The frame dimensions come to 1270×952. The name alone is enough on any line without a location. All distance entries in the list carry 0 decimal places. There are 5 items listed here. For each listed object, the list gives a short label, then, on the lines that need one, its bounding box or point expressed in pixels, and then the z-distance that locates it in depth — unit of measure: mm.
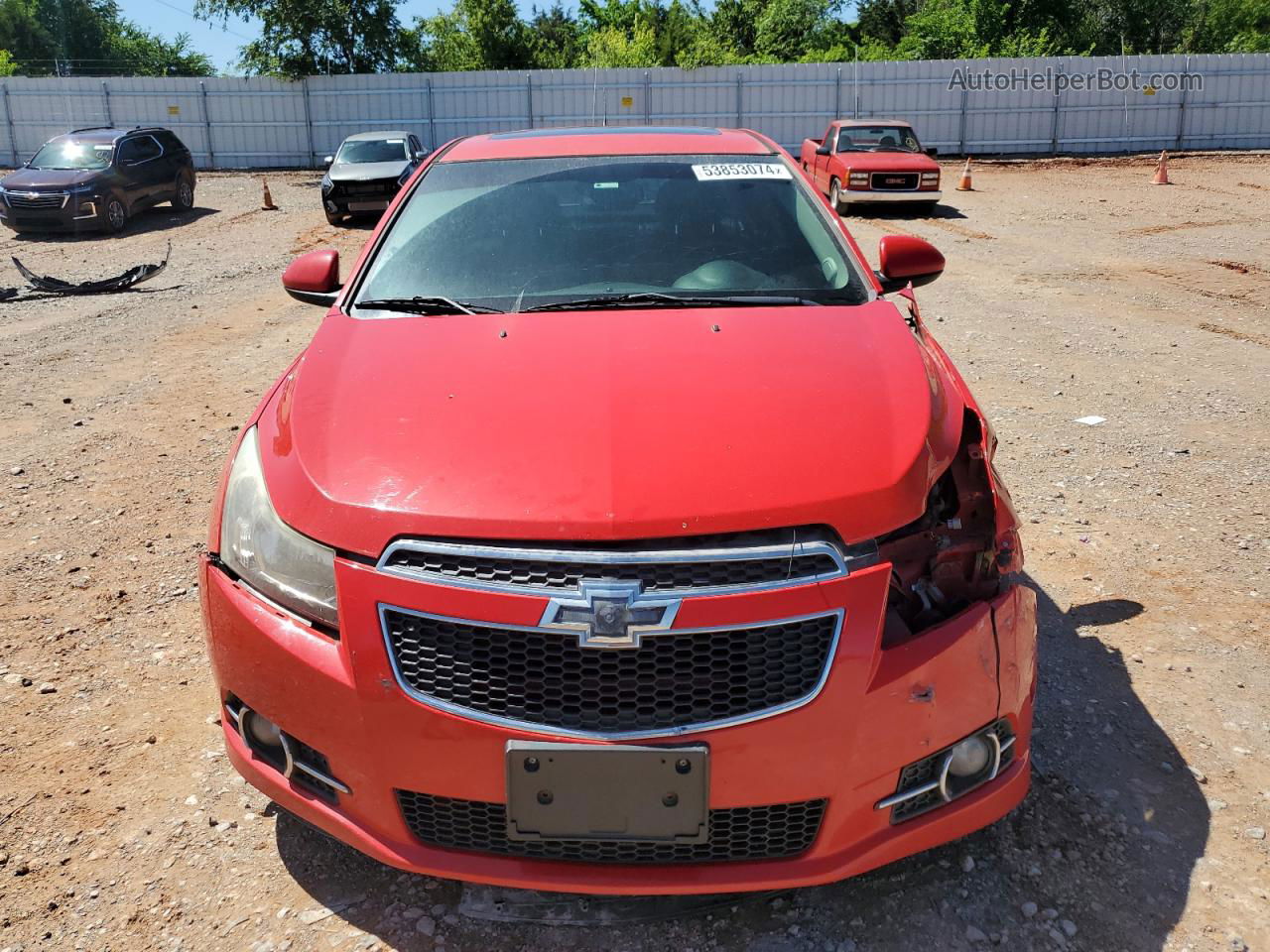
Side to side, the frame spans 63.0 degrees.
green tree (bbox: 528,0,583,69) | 42262
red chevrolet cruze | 2062
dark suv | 15766
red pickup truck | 16719
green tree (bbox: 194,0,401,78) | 28719
